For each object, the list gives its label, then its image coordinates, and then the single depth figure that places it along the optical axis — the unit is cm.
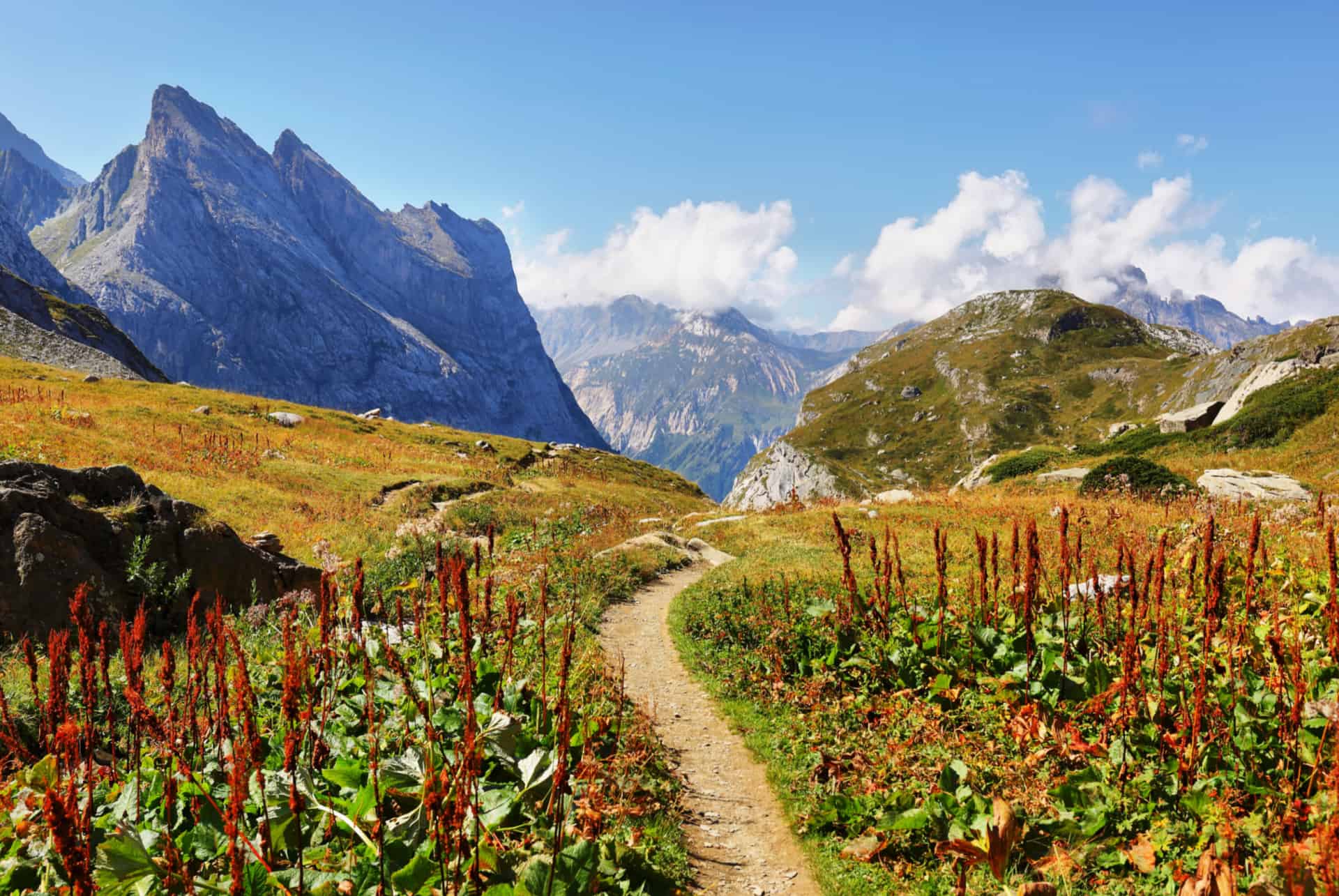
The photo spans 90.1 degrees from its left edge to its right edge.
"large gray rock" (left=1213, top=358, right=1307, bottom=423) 4988
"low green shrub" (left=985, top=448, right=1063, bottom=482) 4862
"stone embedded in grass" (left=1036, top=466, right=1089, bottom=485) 3836
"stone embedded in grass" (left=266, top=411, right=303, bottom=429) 5769
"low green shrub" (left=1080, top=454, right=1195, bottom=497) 2839
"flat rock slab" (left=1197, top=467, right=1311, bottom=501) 2584
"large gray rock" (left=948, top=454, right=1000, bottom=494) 5118
